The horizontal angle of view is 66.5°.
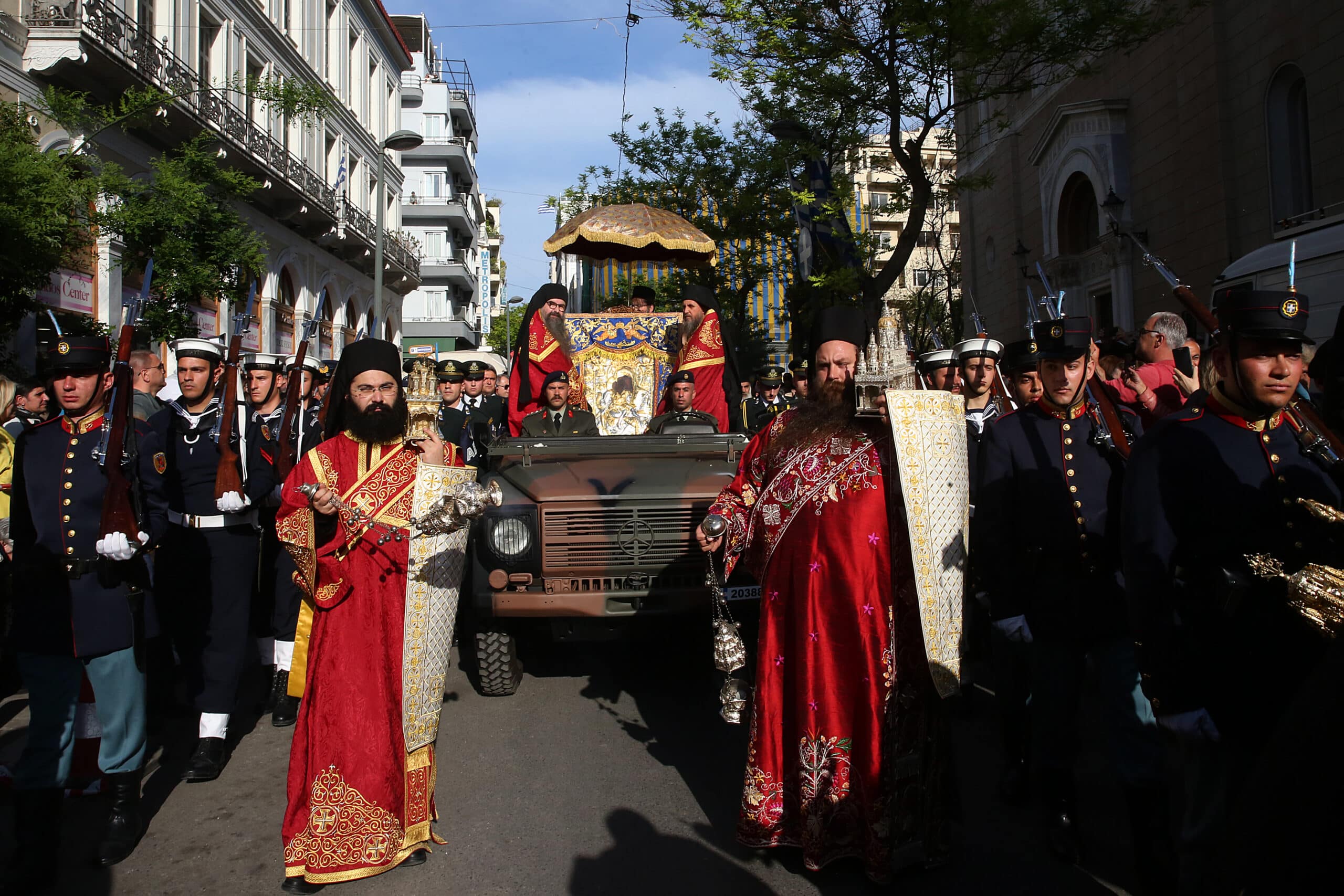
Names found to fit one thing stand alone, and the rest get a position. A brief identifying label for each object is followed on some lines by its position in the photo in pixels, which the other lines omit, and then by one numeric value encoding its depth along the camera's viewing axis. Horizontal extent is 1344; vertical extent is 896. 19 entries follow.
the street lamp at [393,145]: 17.44
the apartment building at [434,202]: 51.84
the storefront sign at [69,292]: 14.09
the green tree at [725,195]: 21.66
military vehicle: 6.03
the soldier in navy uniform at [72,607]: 3.88
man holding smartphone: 5.58
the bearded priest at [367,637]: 3.72
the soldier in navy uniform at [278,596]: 6.07
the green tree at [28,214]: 9.82
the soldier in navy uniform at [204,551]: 5.25
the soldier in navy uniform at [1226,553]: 2.59
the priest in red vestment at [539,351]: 9.09
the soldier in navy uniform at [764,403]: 10.73
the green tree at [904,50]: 12.17
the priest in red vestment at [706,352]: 9.23
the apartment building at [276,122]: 15.38
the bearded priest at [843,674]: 3.68
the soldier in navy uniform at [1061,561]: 3.81
